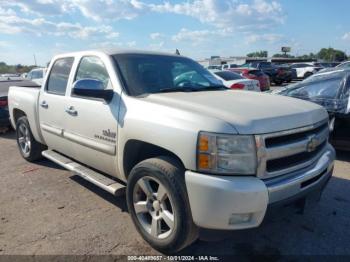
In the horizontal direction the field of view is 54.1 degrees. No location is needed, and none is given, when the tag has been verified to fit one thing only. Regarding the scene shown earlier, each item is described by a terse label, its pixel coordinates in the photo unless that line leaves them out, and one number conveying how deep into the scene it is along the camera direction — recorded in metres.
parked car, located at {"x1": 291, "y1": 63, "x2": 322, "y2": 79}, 27.14
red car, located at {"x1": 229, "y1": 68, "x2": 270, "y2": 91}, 17.70
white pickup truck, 2.58
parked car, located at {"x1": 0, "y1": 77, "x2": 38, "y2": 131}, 8.61
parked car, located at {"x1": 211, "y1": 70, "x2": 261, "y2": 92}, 11.88
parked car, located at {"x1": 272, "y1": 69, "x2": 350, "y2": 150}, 5.60
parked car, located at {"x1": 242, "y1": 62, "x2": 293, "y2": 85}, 24.64
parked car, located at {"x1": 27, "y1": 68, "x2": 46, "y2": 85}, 17.34
